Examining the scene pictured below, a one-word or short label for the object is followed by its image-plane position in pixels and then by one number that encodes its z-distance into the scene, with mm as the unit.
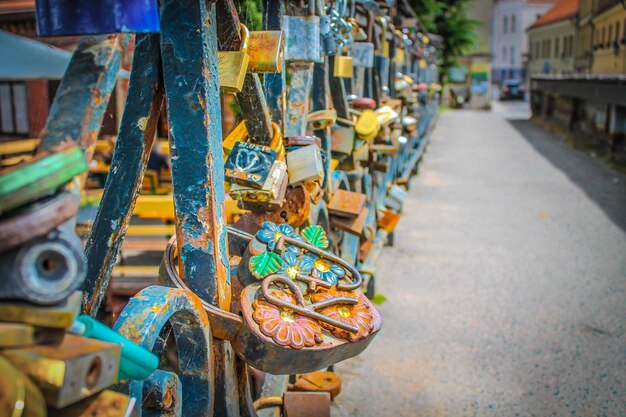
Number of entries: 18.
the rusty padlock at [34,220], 251
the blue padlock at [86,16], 318
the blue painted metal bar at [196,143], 439
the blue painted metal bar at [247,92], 524
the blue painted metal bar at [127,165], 443
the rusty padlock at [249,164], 603
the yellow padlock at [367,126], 1082
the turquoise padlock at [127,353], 311
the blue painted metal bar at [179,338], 384
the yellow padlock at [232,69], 506
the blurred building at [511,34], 48921
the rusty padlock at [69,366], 262
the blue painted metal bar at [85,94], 314
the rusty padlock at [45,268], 257
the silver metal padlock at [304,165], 667
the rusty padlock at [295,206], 679
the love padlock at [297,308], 469
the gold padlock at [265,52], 563
